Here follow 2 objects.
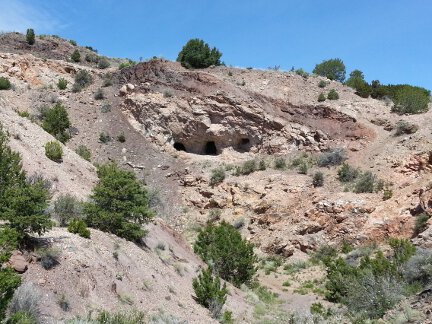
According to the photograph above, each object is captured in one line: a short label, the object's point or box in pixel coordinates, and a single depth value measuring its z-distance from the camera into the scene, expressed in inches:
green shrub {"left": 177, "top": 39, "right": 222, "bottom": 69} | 1528.1
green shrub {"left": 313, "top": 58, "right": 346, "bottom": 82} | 1998.0
